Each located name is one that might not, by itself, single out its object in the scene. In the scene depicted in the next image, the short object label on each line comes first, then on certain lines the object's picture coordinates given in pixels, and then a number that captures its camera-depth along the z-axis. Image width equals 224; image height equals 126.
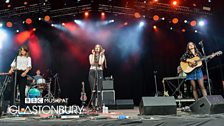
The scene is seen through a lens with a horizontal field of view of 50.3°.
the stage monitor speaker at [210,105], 3.36
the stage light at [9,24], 9.19
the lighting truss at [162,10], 8.98
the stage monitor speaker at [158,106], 3.40
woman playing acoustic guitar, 4.90
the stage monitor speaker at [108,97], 6.66
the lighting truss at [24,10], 8.88
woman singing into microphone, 5.06
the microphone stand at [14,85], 4.23
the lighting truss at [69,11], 9.71
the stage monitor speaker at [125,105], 6.64
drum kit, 7.20
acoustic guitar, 4.97
